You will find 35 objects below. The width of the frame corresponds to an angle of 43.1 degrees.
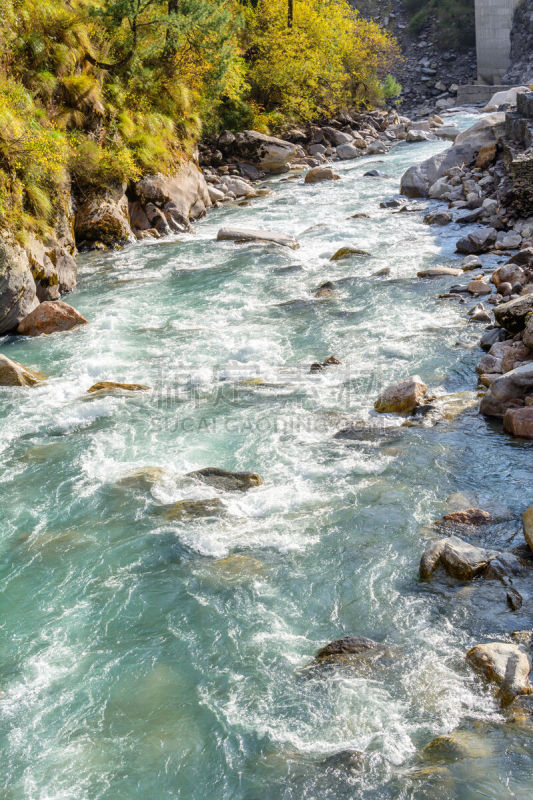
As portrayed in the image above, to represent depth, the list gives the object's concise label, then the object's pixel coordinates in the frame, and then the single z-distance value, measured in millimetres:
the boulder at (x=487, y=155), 19062
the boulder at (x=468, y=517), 5989
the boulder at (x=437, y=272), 13219
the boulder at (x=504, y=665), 4195
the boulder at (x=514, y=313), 9188
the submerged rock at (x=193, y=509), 6469
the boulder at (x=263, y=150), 26562
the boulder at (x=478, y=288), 11914
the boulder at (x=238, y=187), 23156
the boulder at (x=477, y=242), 14390
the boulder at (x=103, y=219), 16234
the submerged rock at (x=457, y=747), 3854
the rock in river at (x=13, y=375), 9617
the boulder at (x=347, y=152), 29375
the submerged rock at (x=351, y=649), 4688
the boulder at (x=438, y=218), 17141
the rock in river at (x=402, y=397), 8242
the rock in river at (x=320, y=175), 24062
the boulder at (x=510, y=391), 7703
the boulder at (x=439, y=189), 19406
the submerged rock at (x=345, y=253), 15188
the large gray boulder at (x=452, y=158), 20203
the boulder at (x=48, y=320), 11727
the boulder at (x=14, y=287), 11305
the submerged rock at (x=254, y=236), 16422
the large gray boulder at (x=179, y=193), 18109
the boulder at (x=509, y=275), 11695
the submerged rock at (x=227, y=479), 6844
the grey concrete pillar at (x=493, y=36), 49062
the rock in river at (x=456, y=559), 5328
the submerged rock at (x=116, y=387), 9398
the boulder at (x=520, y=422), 7301
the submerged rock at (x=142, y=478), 7004
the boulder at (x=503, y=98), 28422
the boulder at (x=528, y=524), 5520
